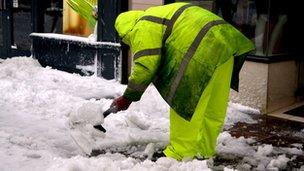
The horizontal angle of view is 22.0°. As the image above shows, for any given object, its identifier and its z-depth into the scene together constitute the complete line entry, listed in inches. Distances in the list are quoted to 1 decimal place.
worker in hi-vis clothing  272.2
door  689.8
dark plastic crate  553.2
